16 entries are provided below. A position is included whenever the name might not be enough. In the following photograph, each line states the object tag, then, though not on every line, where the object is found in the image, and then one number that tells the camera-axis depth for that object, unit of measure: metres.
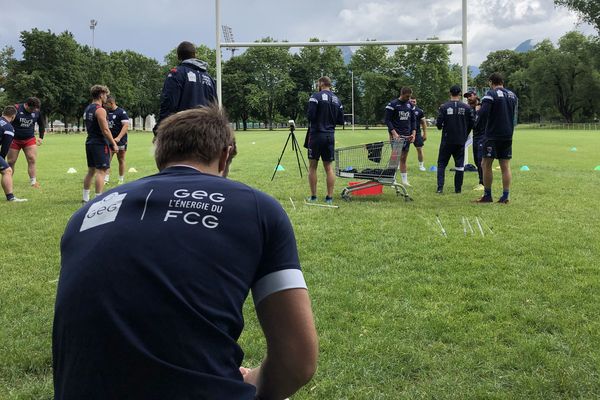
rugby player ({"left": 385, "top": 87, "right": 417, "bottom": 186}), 11.21
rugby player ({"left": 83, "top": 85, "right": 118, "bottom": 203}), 8.69
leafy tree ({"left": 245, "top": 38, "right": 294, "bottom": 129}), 79.06
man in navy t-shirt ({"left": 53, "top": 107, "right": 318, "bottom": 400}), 1.36
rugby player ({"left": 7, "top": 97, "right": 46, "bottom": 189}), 10.61
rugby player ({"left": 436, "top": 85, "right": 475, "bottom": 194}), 9.94
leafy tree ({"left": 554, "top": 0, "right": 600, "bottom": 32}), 49.09
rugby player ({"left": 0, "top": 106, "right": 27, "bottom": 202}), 9.40
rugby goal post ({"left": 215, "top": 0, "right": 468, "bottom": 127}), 12.98
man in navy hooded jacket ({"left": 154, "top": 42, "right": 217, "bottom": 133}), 5.92
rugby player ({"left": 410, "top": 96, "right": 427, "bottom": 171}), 12.75
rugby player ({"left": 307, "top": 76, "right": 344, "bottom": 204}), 8.71
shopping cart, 9.02
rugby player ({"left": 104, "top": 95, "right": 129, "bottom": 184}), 11.21
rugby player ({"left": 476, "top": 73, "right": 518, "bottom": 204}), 8.71
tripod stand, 12.03
